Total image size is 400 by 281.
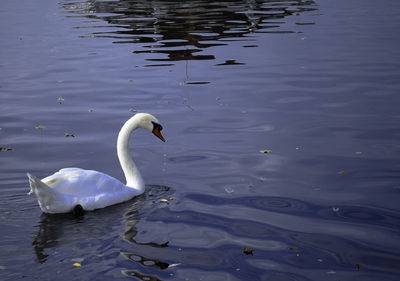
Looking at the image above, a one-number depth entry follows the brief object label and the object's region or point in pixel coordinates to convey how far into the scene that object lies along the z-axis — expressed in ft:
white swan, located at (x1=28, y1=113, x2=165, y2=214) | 27.35
